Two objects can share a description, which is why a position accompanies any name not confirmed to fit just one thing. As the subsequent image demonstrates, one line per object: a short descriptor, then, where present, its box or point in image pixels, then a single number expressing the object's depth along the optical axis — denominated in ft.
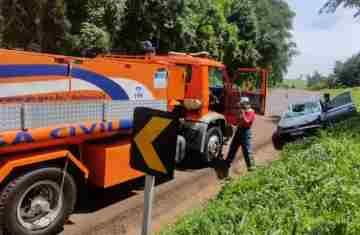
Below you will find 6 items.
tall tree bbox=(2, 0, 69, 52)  43.06
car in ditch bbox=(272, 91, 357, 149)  34.50
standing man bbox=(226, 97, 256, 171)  26.61
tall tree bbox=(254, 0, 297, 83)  115.34
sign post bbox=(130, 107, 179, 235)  8.86
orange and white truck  14.48
